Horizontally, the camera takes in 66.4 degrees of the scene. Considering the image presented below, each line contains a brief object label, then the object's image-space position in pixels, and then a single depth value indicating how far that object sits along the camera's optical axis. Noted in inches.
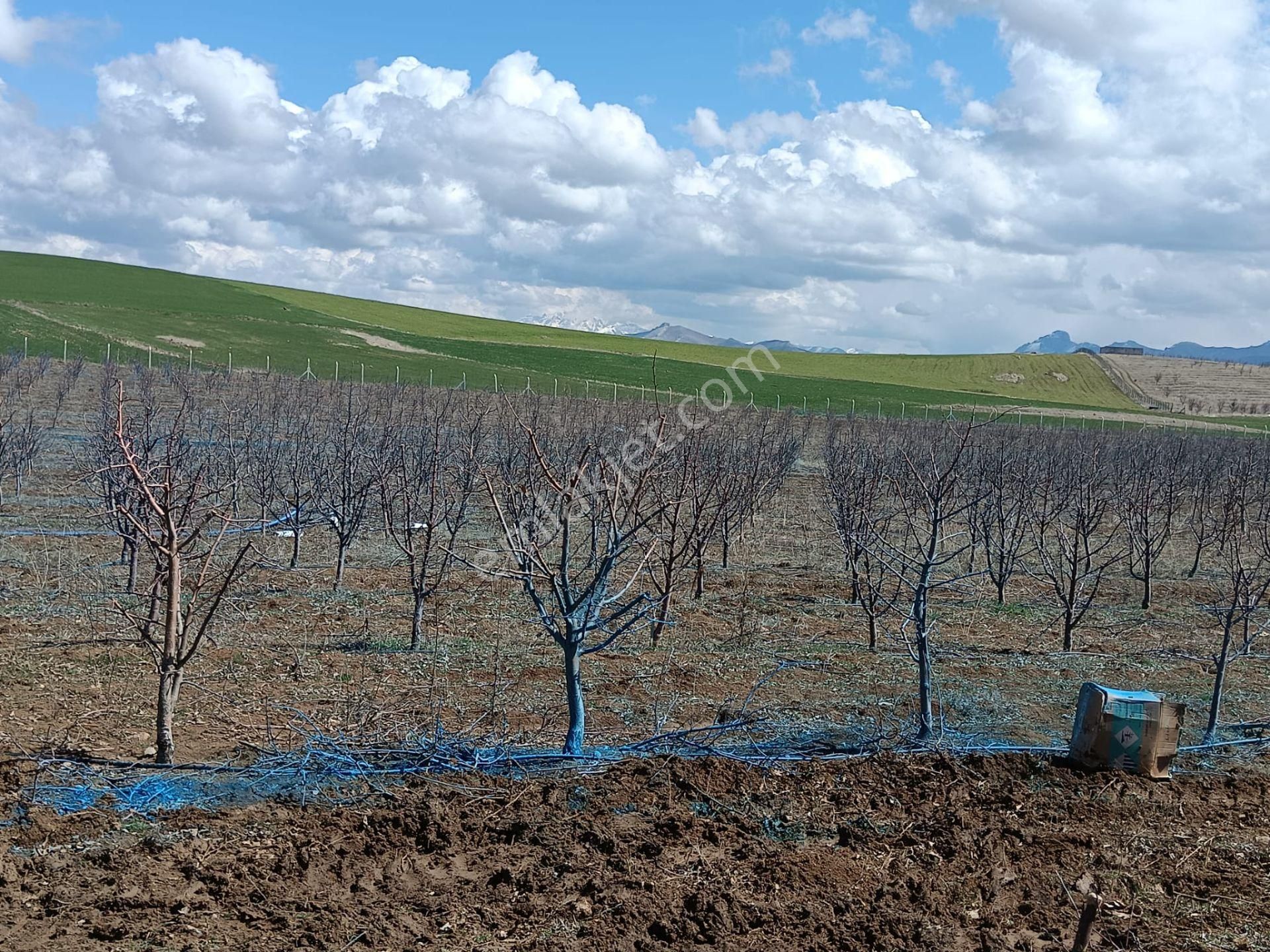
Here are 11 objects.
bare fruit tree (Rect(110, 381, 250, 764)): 195.5
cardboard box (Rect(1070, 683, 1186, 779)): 227.1
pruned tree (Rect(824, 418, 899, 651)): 394.9
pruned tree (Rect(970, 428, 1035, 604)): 486.9
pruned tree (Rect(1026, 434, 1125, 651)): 408.8
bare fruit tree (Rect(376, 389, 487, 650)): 363.4
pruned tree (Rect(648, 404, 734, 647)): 380.8
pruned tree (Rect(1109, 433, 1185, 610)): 518.3
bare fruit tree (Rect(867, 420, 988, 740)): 245.8
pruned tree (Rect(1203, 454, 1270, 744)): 275.9
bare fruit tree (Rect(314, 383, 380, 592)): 437.4
